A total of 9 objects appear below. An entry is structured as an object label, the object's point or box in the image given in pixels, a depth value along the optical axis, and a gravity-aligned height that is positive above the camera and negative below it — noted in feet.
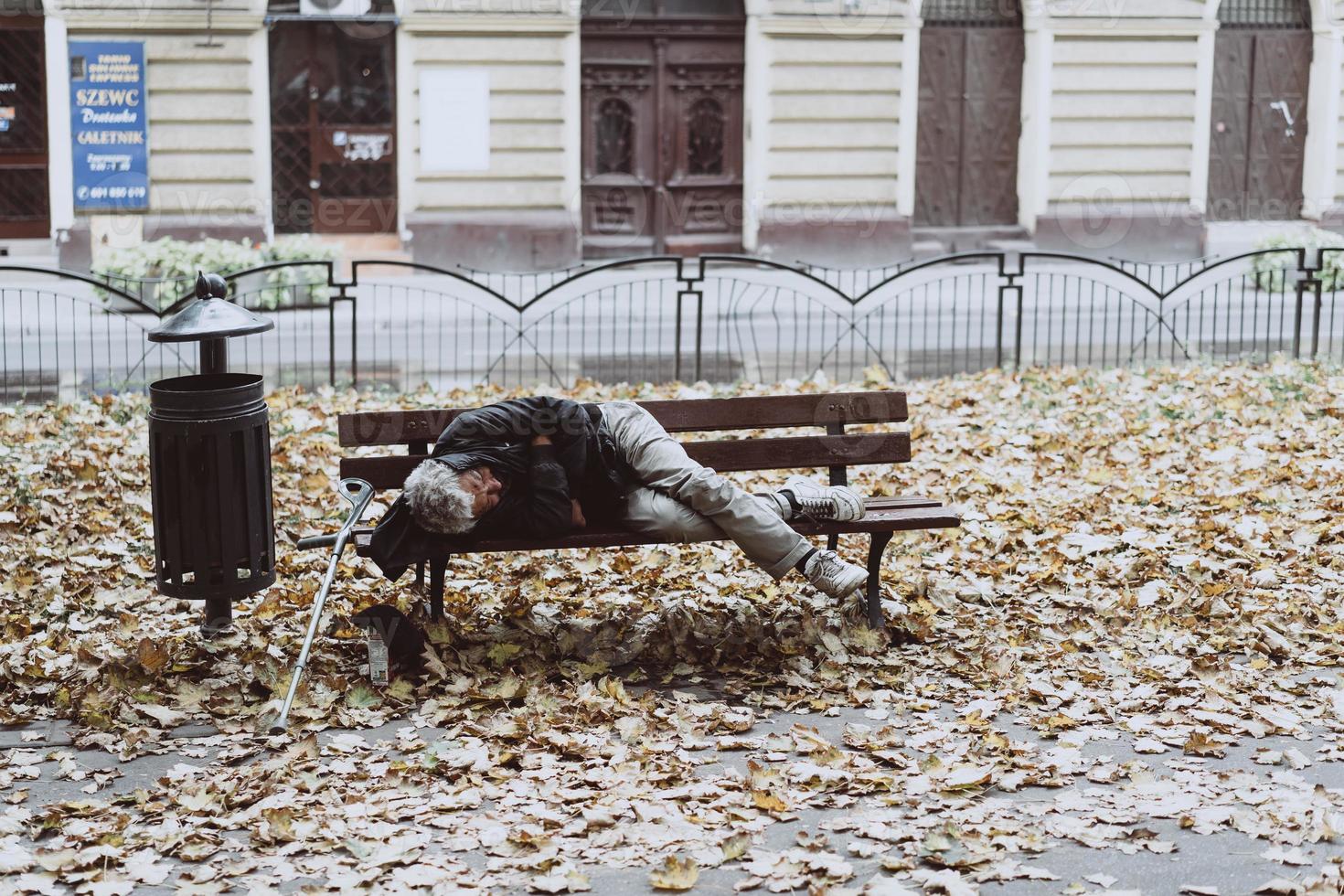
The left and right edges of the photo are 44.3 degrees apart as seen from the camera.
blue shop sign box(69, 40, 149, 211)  66.49 +4.85
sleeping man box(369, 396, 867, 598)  19.81 -2.99
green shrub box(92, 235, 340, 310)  58.54 -0.64
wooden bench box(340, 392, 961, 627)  21.22 -2.63
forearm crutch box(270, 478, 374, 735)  18.35 -3.54
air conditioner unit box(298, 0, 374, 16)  67.87 +9.87
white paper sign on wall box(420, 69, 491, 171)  69.36 +5.51
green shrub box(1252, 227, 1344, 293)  62.95 +0.03
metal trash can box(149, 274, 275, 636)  20.22 -2.85
